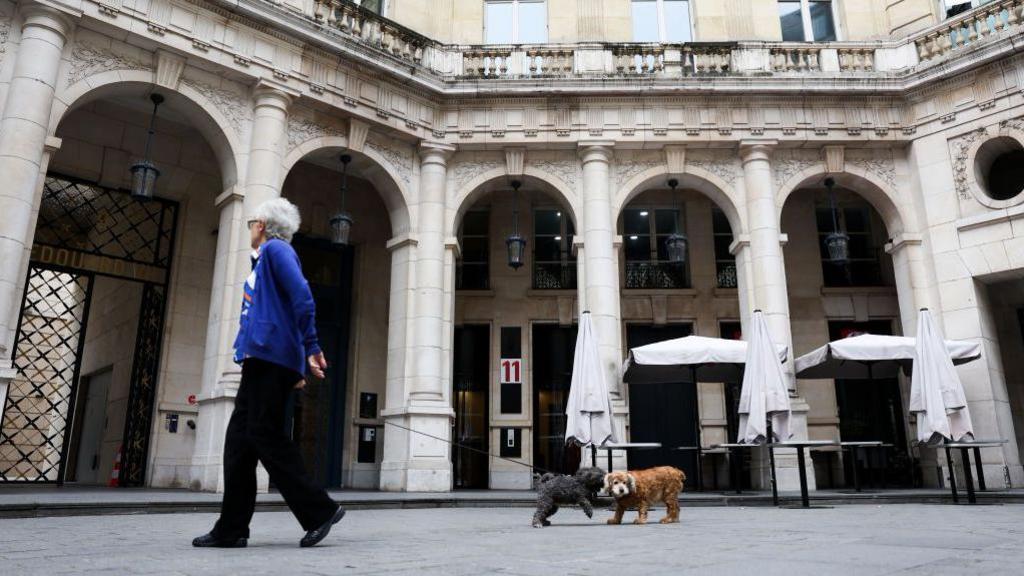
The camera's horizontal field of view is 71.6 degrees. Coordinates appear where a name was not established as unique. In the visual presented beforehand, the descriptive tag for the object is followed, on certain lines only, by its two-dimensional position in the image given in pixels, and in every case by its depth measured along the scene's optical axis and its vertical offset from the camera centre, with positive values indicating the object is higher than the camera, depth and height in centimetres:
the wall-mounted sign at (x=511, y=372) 1795 +242
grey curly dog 721 -19
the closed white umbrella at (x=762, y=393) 1094 +119
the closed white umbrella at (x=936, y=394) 1059 +113
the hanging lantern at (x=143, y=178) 1112 +444
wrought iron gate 1410 +420
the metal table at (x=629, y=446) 1094 +37
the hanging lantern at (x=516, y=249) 1478 +449
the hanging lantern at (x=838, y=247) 1487 +458
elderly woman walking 430 +44
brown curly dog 725 -20
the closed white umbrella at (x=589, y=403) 1173 +110
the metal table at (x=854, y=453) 1142 +29
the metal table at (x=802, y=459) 988 +17
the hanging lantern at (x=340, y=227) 1352 +449
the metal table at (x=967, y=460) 1005 +16
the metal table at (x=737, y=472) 1038 -2
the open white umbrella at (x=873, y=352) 1270 +210
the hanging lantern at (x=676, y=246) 1483 +455
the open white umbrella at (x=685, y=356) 1268 +201
